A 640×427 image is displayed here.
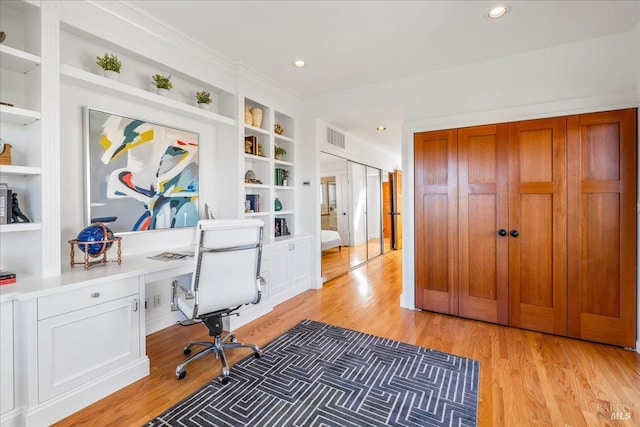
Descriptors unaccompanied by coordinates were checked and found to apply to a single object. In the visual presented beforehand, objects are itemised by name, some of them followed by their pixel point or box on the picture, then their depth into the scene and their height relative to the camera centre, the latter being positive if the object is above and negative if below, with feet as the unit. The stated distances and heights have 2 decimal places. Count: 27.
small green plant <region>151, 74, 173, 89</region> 9.05 +4.09
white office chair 6.63 -1.56
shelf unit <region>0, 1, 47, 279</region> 6.35 +1.95
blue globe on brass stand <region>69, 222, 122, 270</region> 7.06 -0.65
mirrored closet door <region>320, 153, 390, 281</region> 15.88 -0.09
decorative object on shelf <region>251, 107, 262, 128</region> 12.39 +4.12
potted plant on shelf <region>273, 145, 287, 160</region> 13.91 +2.88
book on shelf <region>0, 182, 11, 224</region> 6.06 +0.23
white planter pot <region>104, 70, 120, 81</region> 7.90 +3.77
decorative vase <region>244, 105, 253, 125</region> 12.11 +3.99
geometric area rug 5.69 -3.93
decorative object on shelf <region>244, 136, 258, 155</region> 12.19 +2.86
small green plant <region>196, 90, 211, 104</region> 10.54 +4.16
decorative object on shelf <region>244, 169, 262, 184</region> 12.26 +1.51
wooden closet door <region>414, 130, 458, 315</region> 10.64 -0.35
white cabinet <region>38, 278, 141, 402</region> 5.63 -2.52
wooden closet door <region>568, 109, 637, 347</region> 8.29 -0.47
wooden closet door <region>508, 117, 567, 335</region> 9.07 -0.46
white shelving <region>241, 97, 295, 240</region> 12.38 +2.16
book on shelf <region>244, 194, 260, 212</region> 12.58 +0.48
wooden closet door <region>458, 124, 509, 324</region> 9.86 -0.37
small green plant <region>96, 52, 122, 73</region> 7.82 +4.03
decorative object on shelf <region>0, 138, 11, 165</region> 6.20 +1.32
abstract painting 8.17 +1.25
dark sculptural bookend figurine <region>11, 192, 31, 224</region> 6.31 +0.05
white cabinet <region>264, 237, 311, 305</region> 11.69 -2.35
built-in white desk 5.39 -2.47
